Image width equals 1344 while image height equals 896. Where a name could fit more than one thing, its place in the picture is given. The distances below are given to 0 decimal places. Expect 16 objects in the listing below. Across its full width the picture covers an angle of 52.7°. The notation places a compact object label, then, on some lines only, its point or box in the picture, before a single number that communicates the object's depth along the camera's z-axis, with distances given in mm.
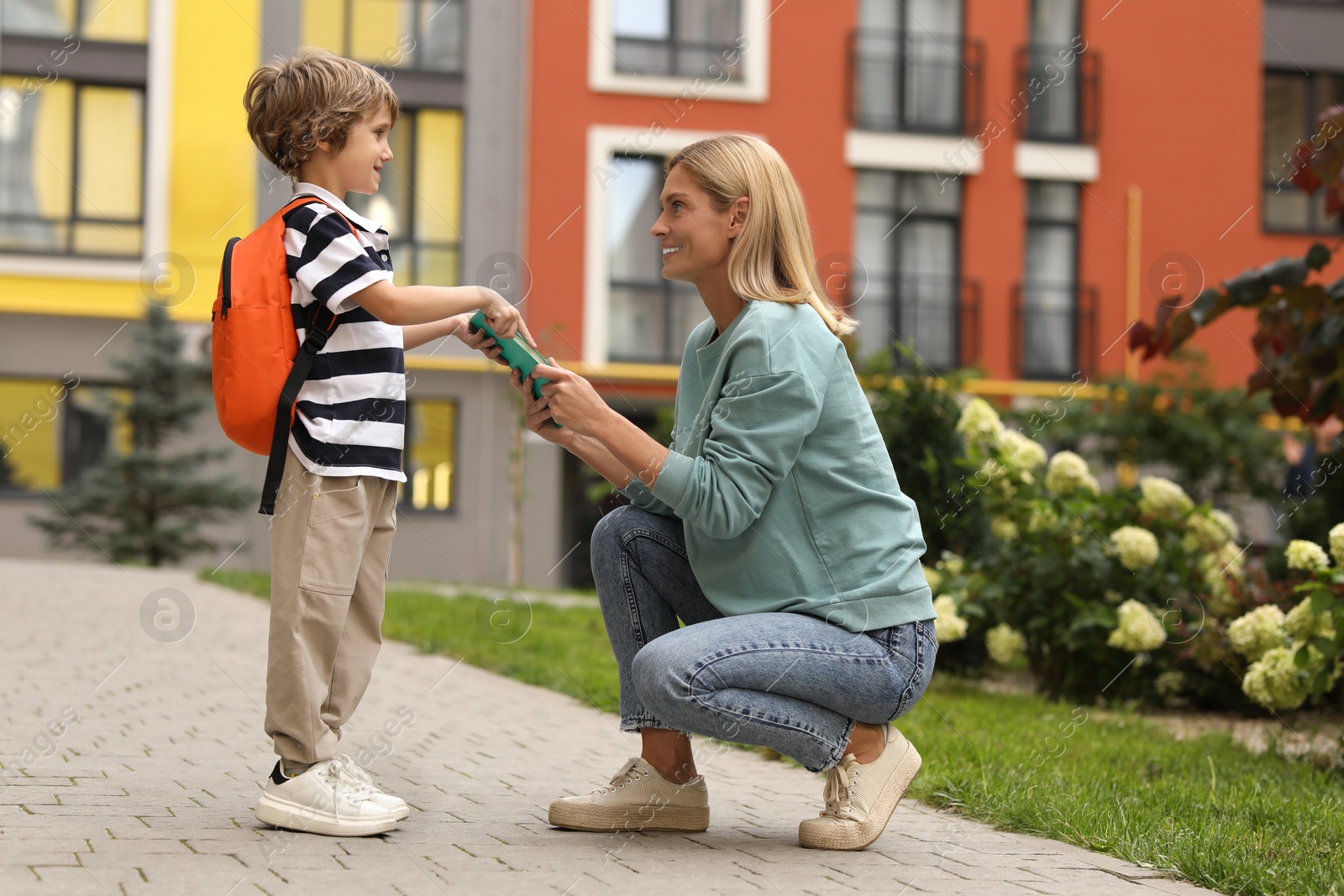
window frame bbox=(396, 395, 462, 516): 18844
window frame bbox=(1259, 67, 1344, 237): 20250
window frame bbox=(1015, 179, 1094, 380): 19750
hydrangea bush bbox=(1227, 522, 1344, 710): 4441
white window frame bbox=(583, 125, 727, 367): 18391
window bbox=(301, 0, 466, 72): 18797
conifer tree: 16922
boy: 3100
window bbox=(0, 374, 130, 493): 18094
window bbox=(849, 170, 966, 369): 19594
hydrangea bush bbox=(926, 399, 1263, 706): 6199
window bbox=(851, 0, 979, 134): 19484
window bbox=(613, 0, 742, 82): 19031
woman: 2977
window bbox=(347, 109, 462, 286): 18719
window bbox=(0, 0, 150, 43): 18484
